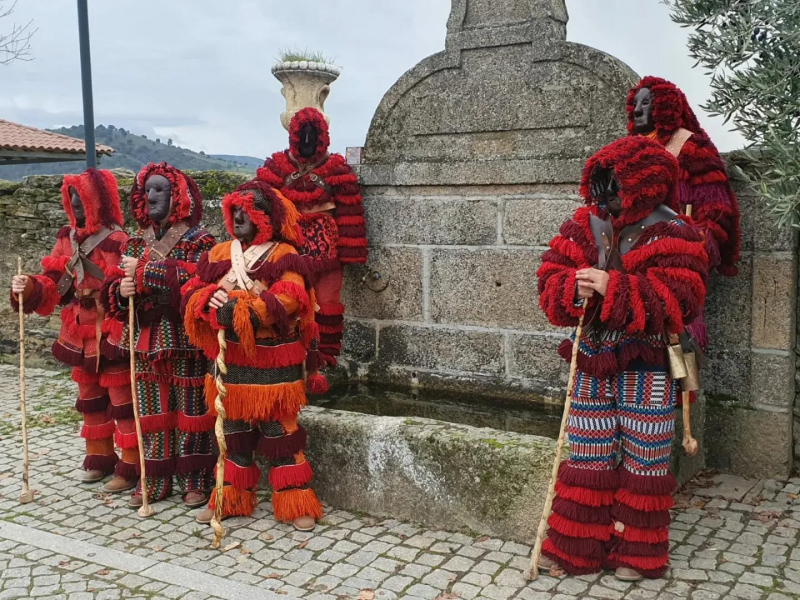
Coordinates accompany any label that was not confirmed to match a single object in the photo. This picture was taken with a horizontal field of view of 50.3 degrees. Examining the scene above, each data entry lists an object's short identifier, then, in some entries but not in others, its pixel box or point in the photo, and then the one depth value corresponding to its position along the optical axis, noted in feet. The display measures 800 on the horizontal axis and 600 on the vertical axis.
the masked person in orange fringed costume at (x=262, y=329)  15.65
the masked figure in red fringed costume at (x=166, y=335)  17.63
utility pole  42.75
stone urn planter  40.47
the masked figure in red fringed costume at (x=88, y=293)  18.76
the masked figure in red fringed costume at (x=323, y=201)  22.24
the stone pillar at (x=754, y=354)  18.56
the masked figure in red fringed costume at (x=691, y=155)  16.99
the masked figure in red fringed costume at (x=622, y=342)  13.23
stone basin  15.69
